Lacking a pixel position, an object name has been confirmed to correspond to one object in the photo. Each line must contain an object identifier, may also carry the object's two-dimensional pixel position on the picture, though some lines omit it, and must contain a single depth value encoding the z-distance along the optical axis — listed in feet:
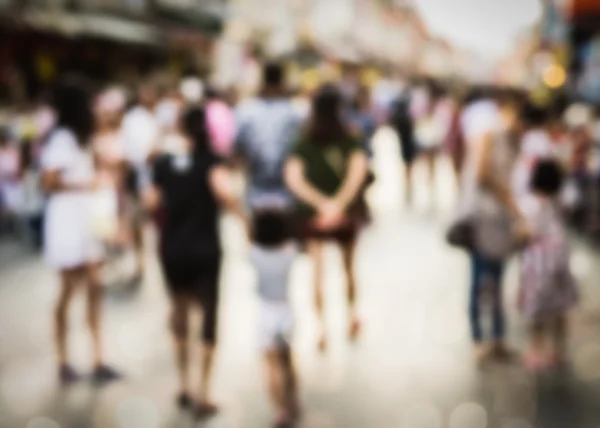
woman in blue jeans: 19.29
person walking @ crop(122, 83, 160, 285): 29.71
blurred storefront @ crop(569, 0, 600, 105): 57.67
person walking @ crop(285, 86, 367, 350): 20.77
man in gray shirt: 22.24
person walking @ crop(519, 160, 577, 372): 19.27
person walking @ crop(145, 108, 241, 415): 16.43
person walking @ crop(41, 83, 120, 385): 18.22
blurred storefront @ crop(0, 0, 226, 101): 59.77
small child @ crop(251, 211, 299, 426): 15.62
